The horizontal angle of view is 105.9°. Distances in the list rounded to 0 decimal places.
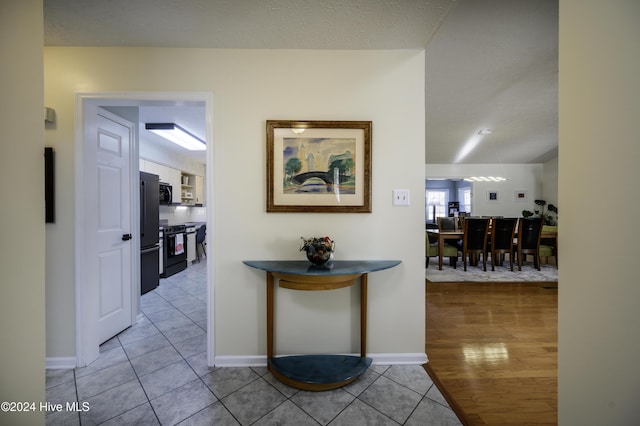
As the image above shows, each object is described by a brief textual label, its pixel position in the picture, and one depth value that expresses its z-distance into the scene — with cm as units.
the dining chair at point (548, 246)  489
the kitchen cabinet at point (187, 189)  575
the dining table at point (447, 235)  466
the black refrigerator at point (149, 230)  331
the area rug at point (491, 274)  411
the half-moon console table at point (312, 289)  162
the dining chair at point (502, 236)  466
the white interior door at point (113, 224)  211
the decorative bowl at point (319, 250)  170
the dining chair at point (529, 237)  471
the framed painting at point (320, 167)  189
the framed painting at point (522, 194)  755
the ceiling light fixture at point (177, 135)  375
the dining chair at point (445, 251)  477
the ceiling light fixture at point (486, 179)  746
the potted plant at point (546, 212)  690
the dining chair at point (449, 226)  507
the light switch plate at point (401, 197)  192
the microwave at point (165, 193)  456
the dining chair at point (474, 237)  461
